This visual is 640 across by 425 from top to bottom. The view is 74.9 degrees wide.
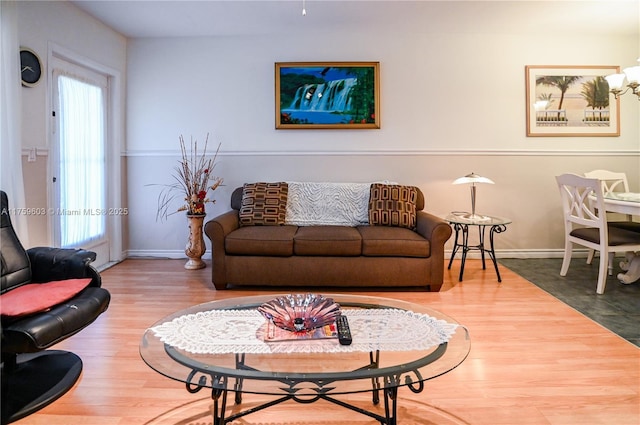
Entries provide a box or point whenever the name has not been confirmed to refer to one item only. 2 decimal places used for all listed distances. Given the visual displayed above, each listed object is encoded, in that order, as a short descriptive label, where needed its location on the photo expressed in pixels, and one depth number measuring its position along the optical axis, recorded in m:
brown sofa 3.46
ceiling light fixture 3.20
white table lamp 3.95
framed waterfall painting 4.48
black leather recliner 1.79
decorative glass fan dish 1.60
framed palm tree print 4.54
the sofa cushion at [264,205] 3.97
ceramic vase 4.19
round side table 3.74
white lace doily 1.47
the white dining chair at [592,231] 3.37
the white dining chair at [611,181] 4.37
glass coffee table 1.28
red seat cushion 1.86
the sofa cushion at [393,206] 3.89
